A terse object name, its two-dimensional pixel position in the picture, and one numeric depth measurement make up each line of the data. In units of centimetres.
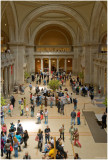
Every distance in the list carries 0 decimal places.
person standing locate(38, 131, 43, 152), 1041
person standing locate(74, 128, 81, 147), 1091
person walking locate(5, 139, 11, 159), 949
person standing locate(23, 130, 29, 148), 1068
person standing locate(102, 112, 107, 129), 1326
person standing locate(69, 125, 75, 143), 1141
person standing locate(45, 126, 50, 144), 1097
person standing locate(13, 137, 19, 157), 979
